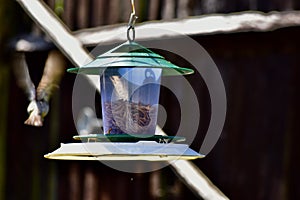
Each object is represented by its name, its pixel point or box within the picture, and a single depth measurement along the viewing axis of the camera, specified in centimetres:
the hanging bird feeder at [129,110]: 704
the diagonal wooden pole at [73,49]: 1015
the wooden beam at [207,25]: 978
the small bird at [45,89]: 1141
